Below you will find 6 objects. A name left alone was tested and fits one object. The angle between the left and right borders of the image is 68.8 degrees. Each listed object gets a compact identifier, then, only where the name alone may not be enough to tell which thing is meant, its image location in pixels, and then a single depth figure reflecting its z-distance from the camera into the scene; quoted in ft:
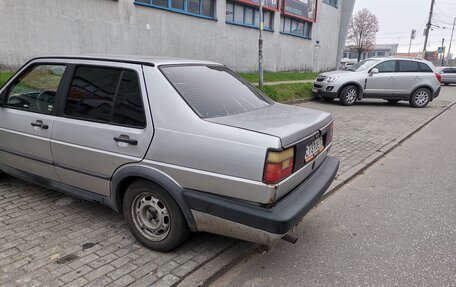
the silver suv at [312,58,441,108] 39.06
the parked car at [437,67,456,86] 87.91
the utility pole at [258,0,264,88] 36.41
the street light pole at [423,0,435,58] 106.83
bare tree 138.00
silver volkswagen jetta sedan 7.75
